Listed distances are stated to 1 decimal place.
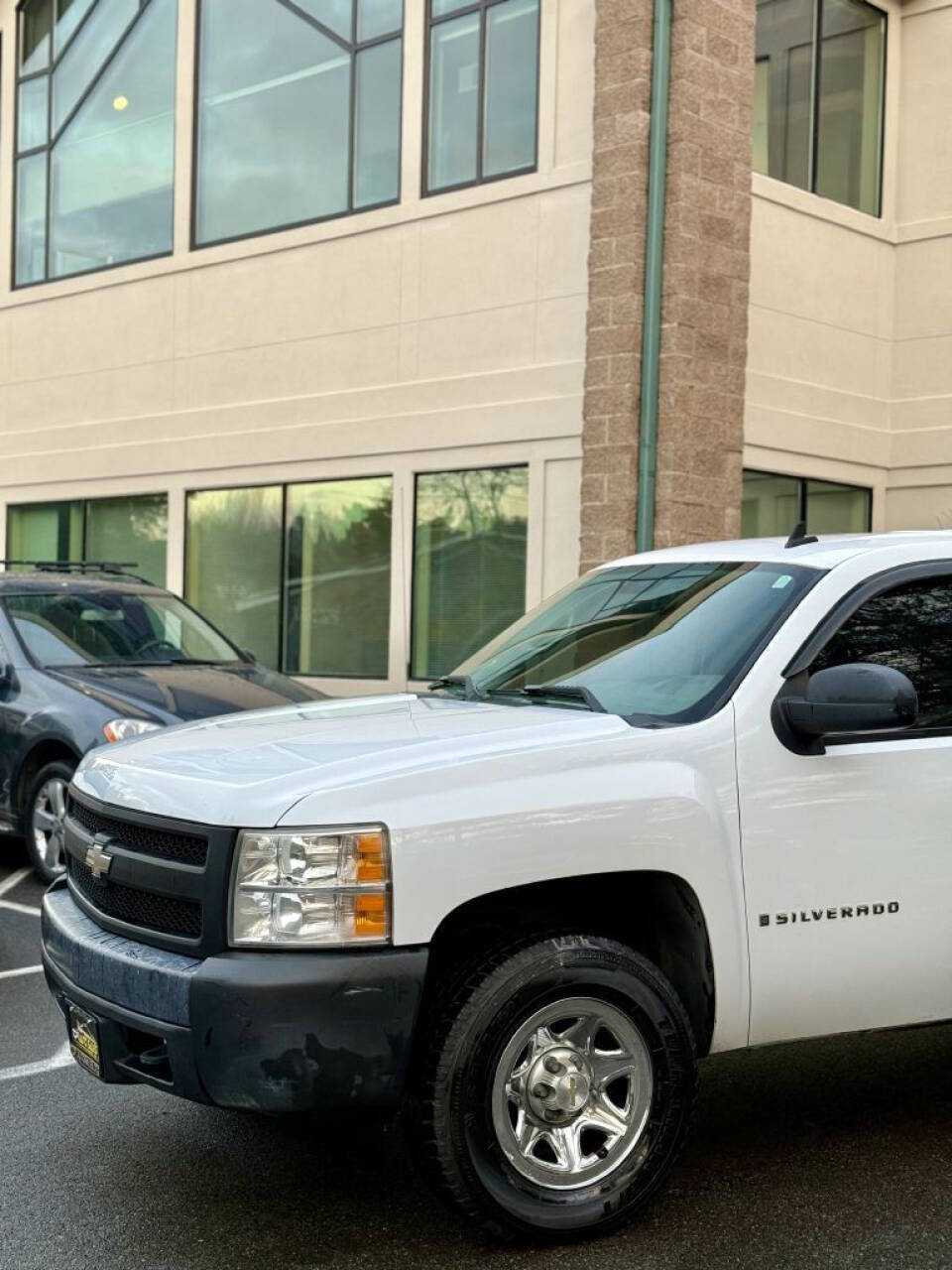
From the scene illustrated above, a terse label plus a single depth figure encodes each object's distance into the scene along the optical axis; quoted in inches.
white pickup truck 143.9
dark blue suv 340.2
